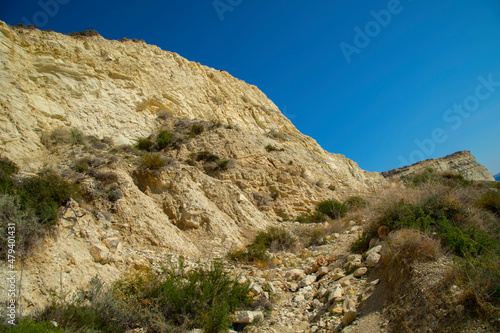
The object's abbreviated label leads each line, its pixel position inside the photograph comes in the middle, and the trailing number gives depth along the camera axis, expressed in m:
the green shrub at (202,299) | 3.83
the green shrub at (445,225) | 3.61
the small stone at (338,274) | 4.90
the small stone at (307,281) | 5.41
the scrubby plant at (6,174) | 5.48
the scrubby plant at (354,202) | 11.65
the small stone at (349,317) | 3.50
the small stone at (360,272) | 4.49
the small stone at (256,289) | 4.93
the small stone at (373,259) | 4.44
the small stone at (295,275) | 5.83
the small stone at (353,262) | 4.88
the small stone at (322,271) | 5.57
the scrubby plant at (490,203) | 5.42
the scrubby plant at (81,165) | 8.91
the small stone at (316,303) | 4.39
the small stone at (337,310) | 3.81
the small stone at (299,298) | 4.80
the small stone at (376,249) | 4.65
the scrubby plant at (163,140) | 13.95
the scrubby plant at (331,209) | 11.69
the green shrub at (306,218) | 11.64
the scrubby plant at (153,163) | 9.88
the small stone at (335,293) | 4.13
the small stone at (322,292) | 4.56
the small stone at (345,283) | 4.44
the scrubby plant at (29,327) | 2.92
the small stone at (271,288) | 5.17
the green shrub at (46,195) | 5.27
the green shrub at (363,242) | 5.39
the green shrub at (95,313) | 3.64
